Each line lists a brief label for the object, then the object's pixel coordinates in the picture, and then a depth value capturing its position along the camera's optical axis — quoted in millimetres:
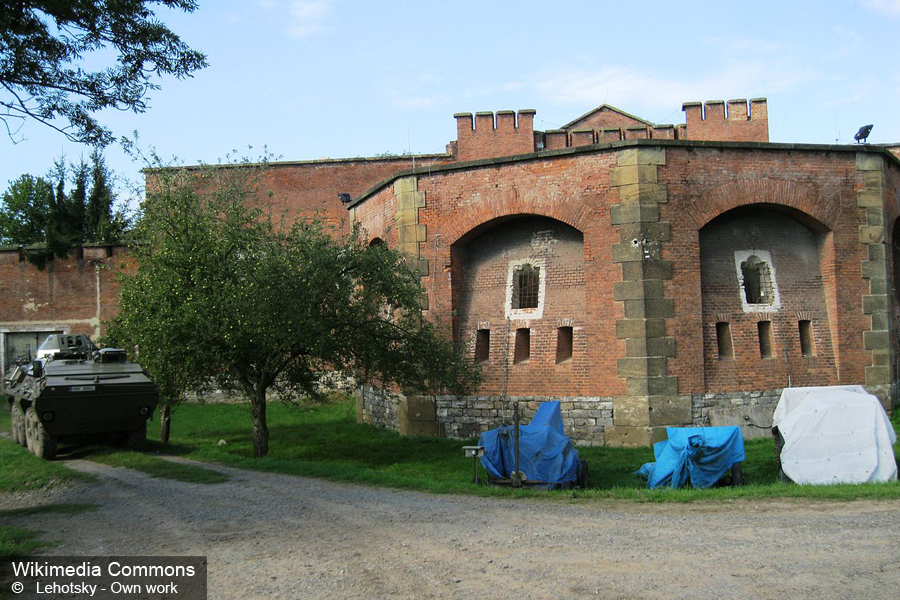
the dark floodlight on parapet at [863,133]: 16766
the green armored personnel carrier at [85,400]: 13398
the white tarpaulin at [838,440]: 10748
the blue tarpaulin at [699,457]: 11352
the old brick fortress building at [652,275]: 14625
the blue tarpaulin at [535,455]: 11203
